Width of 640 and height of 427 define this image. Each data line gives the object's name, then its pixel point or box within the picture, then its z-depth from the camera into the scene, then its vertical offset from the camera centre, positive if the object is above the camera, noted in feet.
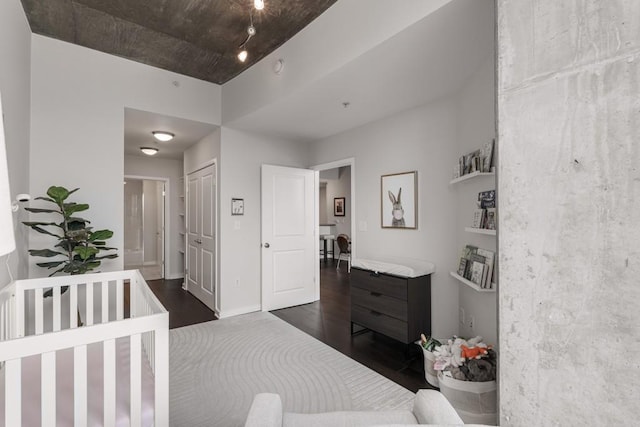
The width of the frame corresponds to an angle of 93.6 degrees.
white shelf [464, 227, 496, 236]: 6.04 -0.36
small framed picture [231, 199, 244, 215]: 12.69 +0.33
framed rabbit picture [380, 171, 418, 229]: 10.13 +0.50
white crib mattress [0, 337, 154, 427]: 3.89 -2.58
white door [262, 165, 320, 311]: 13.37 -1.08
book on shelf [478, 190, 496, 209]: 6.53 +0.33
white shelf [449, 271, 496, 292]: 6.42 -1.60
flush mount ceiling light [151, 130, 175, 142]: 13.18 +3.49
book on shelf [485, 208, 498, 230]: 6.43 -0.11
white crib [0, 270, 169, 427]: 3.30 -2.12
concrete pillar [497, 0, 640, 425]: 3.50 +0.04
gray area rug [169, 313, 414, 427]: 6.67 -4.26
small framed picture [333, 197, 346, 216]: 26.20 +0.71
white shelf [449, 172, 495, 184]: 6.53 +0.89
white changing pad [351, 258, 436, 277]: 8.91 -1.67
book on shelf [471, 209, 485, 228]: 6.87 -0.10
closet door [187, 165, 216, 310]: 13.47 -0.99
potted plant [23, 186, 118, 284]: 8.23 -0.74
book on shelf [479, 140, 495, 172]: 6.49 +1.29
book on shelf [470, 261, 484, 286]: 6.75 -1.34
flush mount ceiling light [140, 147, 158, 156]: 15.86 +3.43
